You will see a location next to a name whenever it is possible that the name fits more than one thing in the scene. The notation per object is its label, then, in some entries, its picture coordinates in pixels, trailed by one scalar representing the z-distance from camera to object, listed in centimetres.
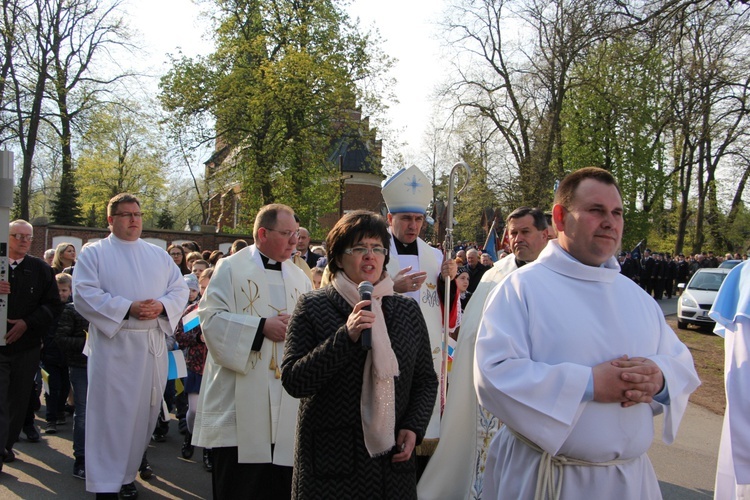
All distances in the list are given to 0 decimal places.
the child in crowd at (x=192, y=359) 652
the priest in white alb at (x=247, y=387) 408
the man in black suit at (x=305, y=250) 930
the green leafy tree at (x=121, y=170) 4072
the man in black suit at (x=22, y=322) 600
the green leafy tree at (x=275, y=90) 2675
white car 1703
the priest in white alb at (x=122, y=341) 513
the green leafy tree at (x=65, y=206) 3447
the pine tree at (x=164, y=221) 4262
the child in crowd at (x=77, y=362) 594
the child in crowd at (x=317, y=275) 733
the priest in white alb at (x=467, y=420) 459
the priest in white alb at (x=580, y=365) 238
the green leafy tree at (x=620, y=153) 2994
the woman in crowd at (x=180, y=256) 950
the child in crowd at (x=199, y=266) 809
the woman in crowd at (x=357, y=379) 277
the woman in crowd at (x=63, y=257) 874
